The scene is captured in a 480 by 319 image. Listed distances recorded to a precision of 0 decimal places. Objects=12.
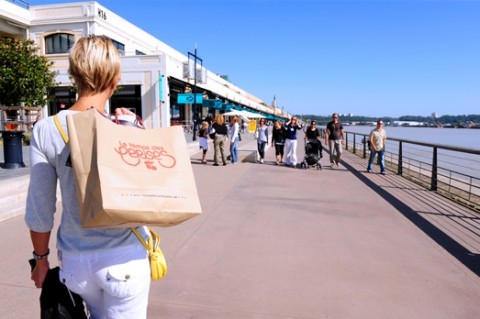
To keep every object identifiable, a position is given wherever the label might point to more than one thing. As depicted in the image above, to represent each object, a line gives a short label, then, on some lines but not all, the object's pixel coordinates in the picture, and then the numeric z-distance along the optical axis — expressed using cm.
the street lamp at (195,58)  2481
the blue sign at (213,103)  3322
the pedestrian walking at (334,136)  1132
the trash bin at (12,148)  834
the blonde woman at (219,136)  1120
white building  2609
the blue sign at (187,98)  2695
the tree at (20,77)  1739
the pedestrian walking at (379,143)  1035
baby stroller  1134
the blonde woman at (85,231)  137
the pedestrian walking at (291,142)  1160
